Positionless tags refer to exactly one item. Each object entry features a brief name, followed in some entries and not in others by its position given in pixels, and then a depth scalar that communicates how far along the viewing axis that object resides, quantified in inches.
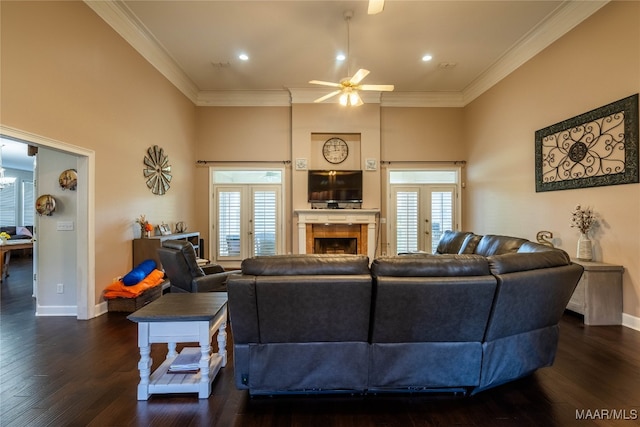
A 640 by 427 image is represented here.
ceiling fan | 148.2
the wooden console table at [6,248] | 215.6
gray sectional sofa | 68.4
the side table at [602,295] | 123.8
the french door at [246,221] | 252.5
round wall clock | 251.8
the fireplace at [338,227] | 238.8
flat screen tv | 243.4
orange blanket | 141.5
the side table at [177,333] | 73.1
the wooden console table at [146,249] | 164.6
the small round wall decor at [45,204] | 135.0
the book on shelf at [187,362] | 83.0
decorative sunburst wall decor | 179.5
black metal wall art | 118.7
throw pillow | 143.8
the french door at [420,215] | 252.5
